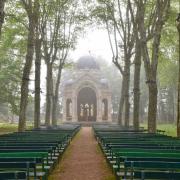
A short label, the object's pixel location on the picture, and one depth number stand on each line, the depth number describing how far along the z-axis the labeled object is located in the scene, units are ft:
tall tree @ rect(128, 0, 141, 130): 92.12
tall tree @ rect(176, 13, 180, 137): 62.23
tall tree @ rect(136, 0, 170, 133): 71.51
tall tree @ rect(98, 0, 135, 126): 107.91
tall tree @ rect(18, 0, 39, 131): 78.84
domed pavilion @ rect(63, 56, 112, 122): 209.26
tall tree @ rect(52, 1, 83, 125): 115.75
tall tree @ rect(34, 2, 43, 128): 94.63
